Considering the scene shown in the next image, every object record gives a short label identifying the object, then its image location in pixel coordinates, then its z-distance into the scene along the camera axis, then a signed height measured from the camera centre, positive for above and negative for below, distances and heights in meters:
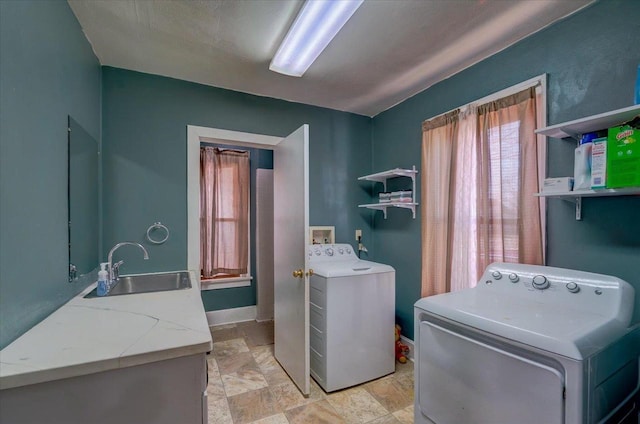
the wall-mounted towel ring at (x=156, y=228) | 2.28 -0.14
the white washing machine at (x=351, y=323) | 2.12 -0.89
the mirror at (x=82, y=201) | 1.51 +0.08
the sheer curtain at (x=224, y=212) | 3.55 +0.01
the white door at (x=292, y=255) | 2.07 -0.35
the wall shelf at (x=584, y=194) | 1.22 +0.08
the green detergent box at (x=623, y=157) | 1.16 +0.23
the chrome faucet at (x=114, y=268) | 1.90 -0.39
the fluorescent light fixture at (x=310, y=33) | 1.46 +1.08
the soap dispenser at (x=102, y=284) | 1.66 -0.42
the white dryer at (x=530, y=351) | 0.99 -0.57
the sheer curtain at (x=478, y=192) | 1.74 +0.14
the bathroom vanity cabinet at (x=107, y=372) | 0.82 -0.51
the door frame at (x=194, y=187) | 2.41 +0.23
